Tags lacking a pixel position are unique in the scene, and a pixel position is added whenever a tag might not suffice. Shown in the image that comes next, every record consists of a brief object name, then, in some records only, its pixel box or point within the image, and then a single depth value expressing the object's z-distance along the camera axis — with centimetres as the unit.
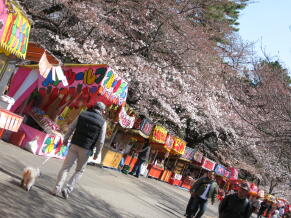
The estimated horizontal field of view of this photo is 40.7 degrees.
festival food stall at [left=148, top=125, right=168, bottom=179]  2066
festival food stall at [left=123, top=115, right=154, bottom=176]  1902
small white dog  702
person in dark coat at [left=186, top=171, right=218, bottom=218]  1131
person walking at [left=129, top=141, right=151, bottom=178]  1958
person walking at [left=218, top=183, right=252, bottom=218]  707
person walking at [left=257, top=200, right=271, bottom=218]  2735
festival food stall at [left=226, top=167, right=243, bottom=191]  3147
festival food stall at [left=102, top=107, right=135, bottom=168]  1601
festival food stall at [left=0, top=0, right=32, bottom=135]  842
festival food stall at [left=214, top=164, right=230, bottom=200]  3100
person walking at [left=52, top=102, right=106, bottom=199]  759
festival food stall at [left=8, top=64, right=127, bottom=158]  1222
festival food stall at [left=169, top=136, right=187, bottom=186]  2405
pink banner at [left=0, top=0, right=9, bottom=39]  808
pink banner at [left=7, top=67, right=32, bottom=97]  1293
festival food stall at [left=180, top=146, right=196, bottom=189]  2688
